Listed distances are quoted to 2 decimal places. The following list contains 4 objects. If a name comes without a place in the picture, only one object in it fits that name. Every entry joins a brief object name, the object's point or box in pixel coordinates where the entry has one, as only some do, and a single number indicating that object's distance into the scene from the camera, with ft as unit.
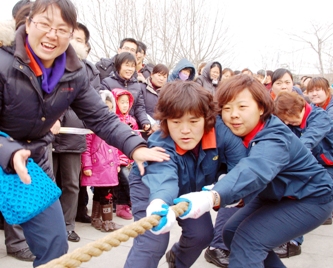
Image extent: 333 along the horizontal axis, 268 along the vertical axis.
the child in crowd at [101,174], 14.24
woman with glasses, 7.23
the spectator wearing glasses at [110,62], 17.97
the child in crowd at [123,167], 15.60
